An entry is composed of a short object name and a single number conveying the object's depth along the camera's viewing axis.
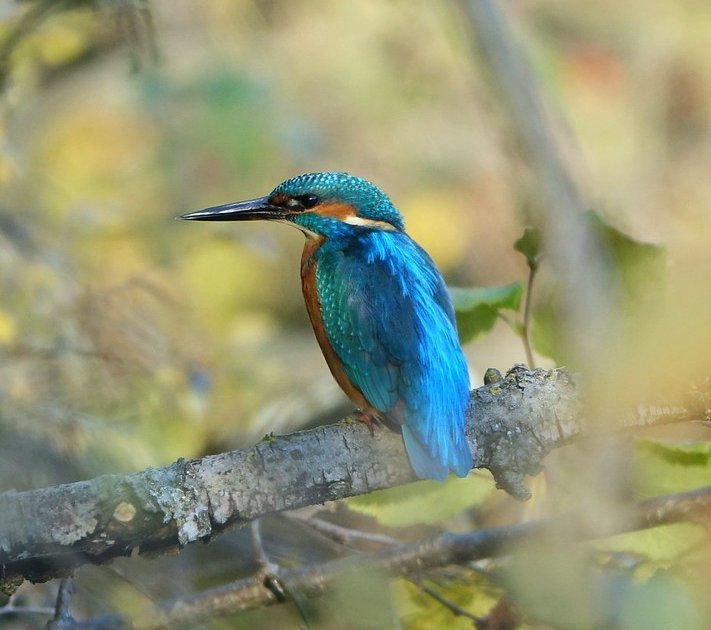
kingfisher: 5.16
